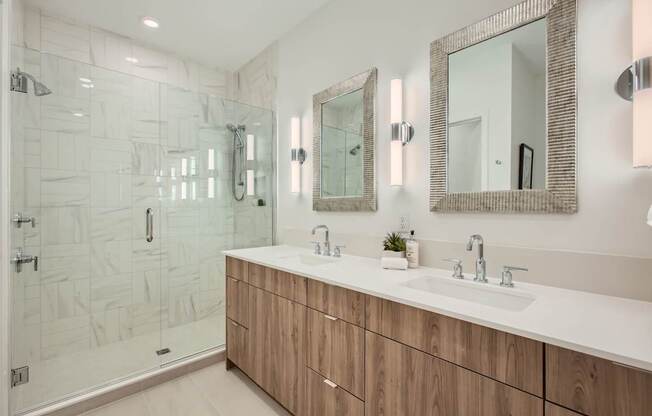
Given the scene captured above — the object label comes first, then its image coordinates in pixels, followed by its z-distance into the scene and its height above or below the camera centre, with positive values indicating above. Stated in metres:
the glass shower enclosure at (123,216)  2.03 -0.07
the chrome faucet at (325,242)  2.08 -0.24
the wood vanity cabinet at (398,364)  0.75 -0.52
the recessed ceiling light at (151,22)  2.37 +1.46
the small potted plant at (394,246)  1.61 -0.20
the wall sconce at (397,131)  1.69 +0.43
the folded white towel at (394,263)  1.55 -0.28
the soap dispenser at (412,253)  1.59 -0.24
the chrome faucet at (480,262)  1.31 -0.24
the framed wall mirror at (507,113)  1.19 +0.43
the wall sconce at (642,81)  0.93 +0.39
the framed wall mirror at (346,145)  1.93 +0.44
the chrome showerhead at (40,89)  1.94 +0.77
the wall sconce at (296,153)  2.46 +0.44
